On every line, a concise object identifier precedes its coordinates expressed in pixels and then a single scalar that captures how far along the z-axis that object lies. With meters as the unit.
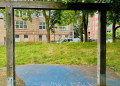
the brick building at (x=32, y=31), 30.15
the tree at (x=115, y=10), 4.31
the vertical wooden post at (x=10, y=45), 4.21
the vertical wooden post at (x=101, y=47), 4.62
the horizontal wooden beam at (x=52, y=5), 4.21
